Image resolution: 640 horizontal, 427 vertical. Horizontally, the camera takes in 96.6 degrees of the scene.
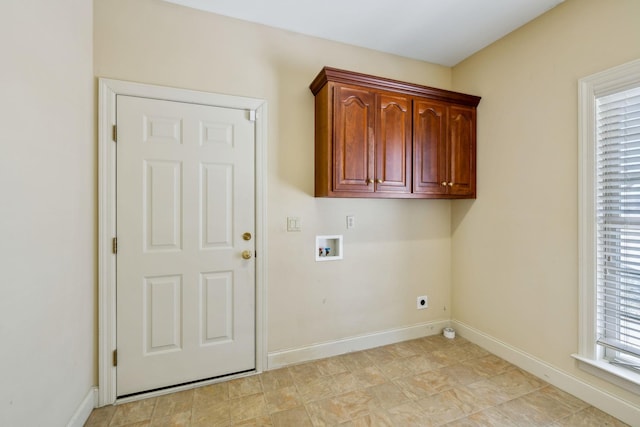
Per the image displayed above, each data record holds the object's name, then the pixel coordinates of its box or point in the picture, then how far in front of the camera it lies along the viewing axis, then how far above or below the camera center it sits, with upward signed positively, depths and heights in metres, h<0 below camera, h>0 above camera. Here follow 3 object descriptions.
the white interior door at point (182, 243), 1.91 -0.21
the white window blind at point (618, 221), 1.72 -0.05
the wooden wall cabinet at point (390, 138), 2.12 +0.60
